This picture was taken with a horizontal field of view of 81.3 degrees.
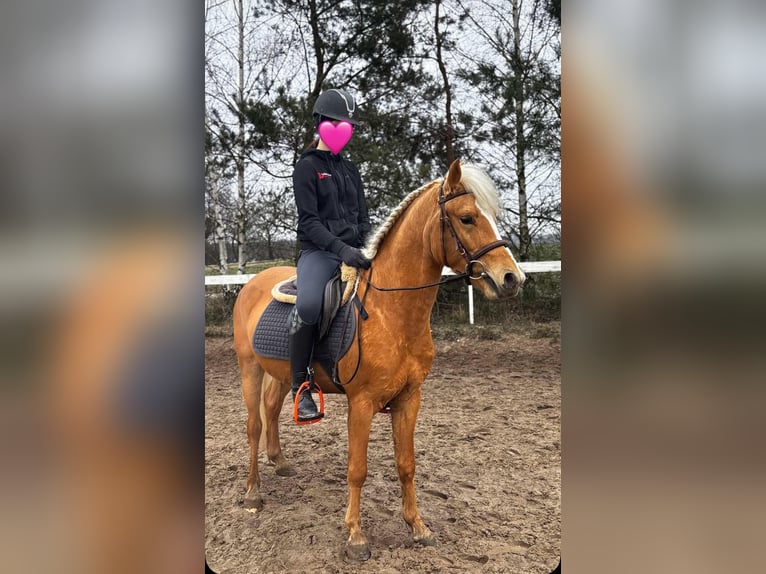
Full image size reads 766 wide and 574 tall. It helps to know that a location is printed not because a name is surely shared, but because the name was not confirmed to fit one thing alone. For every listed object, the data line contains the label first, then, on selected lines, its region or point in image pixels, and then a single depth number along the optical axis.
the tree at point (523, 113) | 5.95
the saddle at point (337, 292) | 2.49
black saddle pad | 2.48
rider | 2.47
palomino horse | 2.17
